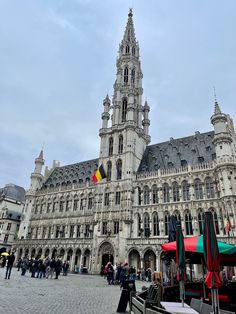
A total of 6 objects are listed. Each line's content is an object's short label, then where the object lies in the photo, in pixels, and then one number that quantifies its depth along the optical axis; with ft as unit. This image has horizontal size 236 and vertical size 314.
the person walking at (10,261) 61.80
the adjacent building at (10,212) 201.67
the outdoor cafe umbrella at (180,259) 30.01
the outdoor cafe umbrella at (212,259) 20.76
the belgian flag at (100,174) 138.00
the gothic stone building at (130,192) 116.06
